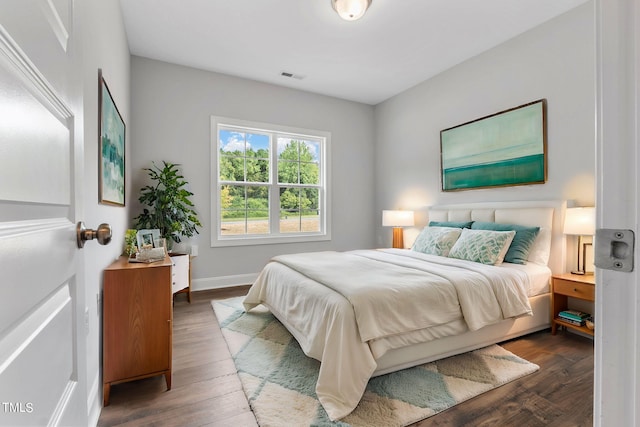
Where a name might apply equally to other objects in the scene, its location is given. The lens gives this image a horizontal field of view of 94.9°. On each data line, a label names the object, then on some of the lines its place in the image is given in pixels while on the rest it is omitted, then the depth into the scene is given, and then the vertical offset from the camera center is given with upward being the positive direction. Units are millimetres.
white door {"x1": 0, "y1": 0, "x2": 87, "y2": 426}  399 -7
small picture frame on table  2342 -197
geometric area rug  1572 -1077
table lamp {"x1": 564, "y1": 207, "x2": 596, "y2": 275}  2398 -110
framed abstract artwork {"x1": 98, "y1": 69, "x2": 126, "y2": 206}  1816 +462
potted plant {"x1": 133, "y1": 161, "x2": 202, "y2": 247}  3293 +69
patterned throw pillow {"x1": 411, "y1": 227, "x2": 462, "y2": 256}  3125 -317
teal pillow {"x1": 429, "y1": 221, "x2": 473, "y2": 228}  3334 -145
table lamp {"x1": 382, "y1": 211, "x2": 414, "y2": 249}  4207 -118
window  4172 +443
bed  1679 -632
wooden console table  1703 -653
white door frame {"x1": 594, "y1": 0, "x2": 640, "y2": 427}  423 +25
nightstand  2348 -668
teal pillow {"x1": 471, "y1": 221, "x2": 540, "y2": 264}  2744 -312
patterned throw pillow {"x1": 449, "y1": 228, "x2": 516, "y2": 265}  2669 -329
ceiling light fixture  2469 +1747
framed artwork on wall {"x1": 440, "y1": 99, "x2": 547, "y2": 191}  2969 +698
